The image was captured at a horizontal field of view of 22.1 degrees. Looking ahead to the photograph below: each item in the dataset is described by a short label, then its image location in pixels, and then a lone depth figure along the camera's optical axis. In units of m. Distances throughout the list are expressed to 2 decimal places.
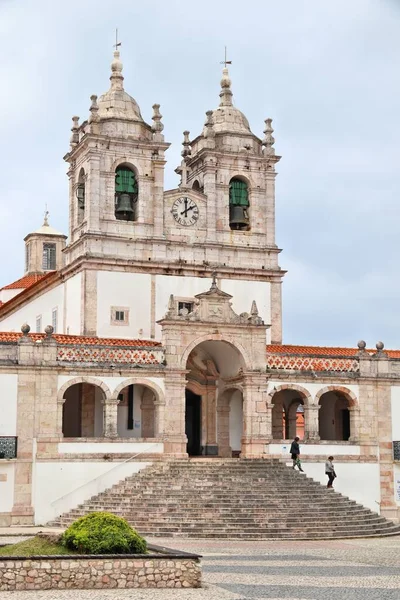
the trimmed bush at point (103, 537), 18.05
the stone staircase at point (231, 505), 28.92
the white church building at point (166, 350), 32.31
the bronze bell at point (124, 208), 39.34
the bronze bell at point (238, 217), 41.31
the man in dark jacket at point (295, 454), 34.00
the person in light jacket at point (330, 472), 33.81
